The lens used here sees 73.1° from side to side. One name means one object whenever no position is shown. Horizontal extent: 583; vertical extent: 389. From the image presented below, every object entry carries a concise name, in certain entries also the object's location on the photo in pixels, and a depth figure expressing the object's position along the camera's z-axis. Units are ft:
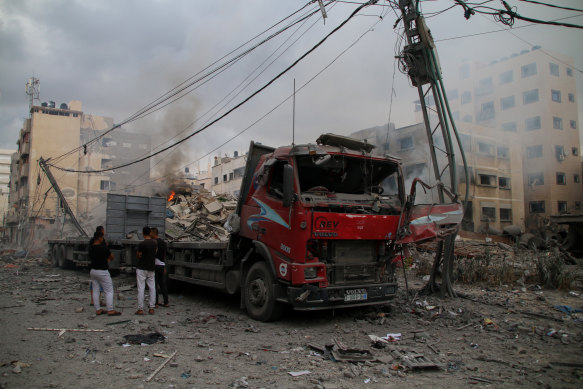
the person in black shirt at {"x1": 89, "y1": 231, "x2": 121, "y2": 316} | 22.65
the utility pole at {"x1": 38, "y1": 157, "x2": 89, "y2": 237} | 55.00
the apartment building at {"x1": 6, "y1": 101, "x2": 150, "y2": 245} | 129.29
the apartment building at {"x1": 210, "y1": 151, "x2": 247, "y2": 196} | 150.26
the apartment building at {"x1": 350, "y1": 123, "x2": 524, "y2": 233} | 83.73
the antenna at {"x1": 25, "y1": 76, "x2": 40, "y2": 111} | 127.08
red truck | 18.78
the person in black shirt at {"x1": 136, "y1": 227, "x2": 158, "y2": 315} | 23.11
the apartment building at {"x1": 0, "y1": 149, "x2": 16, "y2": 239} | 247.29
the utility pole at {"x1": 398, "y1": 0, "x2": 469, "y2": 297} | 25.77
